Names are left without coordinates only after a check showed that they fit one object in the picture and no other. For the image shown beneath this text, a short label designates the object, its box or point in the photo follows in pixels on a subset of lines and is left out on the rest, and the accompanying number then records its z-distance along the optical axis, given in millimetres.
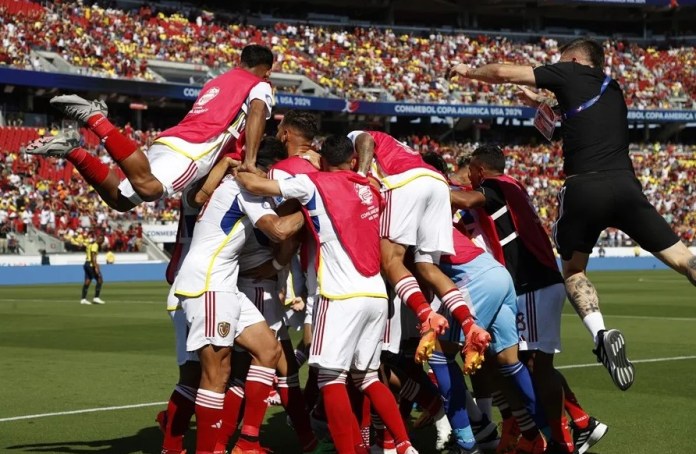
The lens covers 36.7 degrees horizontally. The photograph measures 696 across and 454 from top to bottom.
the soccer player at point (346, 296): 6816
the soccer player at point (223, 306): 7340
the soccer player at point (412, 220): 7359
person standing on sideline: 27844
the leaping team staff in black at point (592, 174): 7660
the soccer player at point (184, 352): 7789
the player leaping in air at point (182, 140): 7582
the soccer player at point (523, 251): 8078
